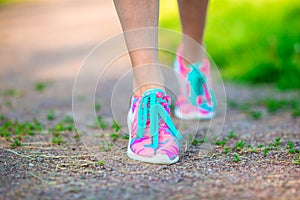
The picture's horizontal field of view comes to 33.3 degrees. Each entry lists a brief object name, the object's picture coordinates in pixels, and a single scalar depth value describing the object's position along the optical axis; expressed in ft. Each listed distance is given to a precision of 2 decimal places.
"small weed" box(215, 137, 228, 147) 7.39
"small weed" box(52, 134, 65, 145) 7.50
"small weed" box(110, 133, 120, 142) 7.77
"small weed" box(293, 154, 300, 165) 6.31
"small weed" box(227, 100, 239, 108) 10.69
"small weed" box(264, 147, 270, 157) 6.81
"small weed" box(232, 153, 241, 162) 6.52
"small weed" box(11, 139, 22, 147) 7.25
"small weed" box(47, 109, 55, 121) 9.34
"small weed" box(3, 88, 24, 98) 11.98
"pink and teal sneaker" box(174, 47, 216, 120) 9.20
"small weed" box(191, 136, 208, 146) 7.56
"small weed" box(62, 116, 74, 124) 9.12
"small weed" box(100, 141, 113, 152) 7.13
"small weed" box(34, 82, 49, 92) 12.88
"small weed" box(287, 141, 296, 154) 6.79
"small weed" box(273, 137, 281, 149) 7.25
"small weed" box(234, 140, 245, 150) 7.17
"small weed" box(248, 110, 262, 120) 9.50
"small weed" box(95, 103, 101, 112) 10.38
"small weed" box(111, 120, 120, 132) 8.09
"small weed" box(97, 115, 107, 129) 8.84
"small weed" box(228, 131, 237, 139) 7.91
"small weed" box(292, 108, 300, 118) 9.43
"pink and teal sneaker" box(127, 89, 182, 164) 6.43
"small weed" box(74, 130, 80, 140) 7.99
